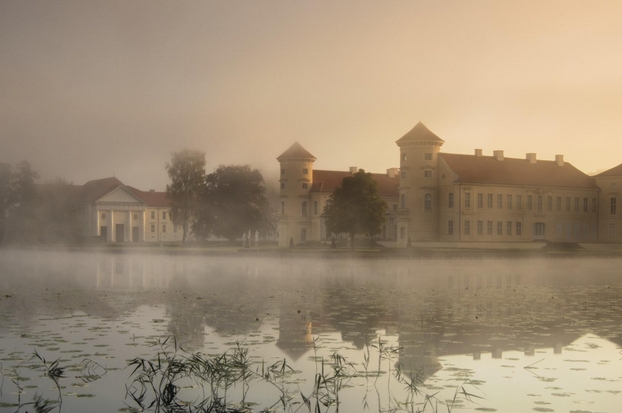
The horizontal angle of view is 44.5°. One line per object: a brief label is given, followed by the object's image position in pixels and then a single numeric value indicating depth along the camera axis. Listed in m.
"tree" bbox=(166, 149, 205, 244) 97.19
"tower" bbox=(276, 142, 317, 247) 101.94
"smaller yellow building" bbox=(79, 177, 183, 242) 119.81
